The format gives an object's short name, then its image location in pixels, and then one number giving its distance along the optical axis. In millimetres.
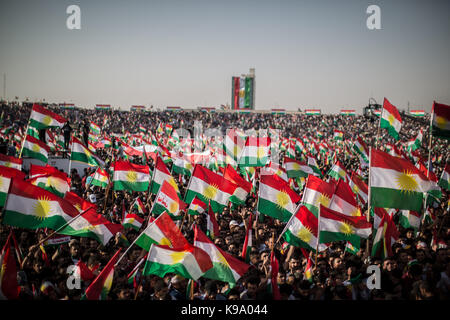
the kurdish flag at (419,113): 60509
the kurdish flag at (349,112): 66312
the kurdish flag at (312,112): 68312
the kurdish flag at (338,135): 27772
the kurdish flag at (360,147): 16500
